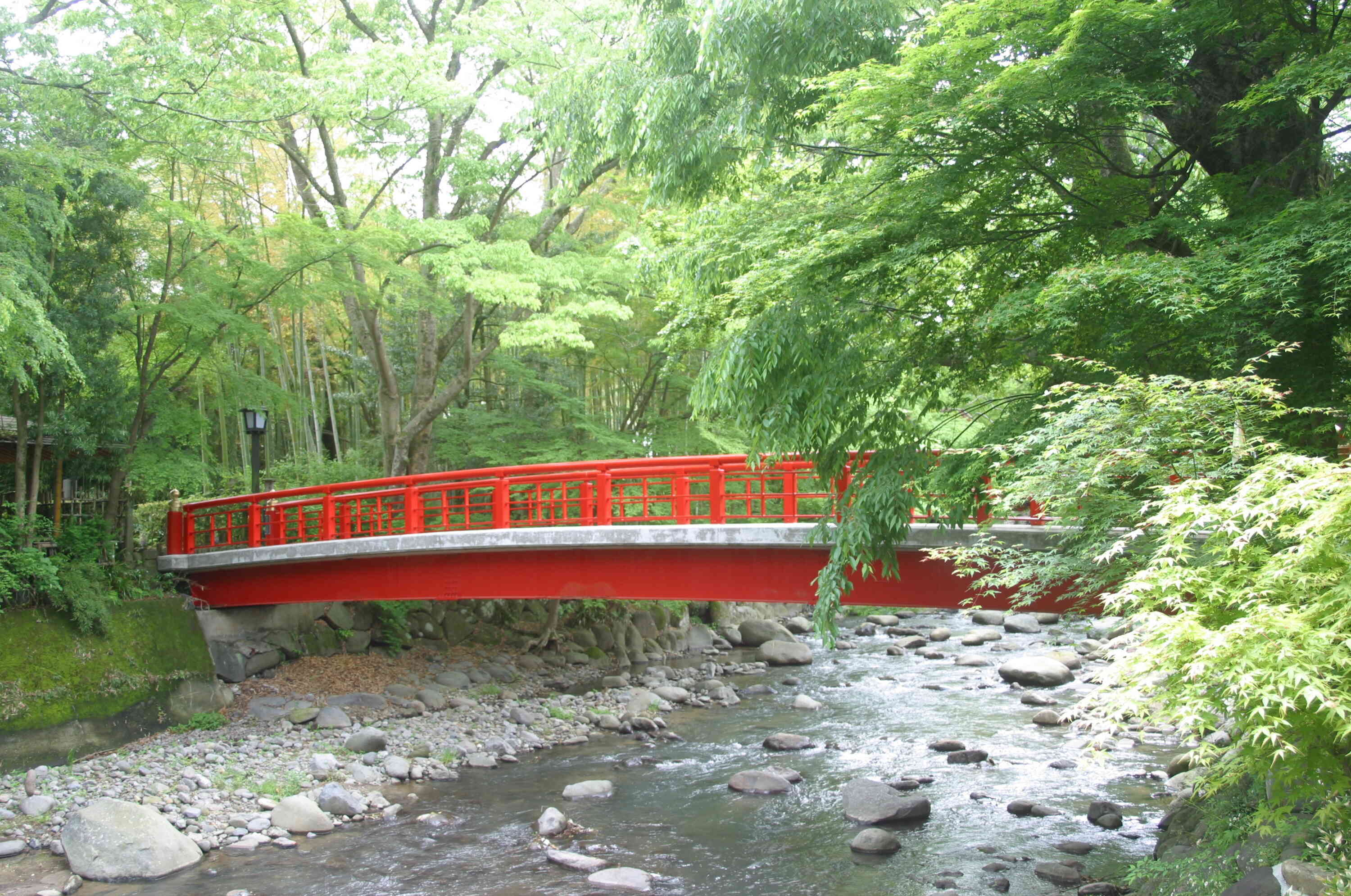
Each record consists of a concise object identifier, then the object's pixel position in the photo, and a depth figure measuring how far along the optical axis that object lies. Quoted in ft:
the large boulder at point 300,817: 29.89
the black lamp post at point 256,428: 43.70
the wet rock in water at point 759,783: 33.78
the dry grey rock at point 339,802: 31.40
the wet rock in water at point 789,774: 34.63
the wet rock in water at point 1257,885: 17.40
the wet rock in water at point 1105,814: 28.66
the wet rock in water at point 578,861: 27.04
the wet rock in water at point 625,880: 25.68
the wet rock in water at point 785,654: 57.06
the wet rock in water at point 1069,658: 51.31
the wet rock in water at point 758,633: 64.13
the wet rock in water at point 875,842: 27.89
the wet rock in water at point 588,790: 33.65
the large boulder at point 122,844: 25.96
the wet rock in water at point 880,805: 30.09
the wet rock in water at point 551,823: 29.89
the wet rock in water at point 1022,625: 64.44
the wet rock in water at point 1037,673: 47.96
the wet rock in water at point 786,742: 38.91
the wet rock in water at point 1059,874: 24.77
